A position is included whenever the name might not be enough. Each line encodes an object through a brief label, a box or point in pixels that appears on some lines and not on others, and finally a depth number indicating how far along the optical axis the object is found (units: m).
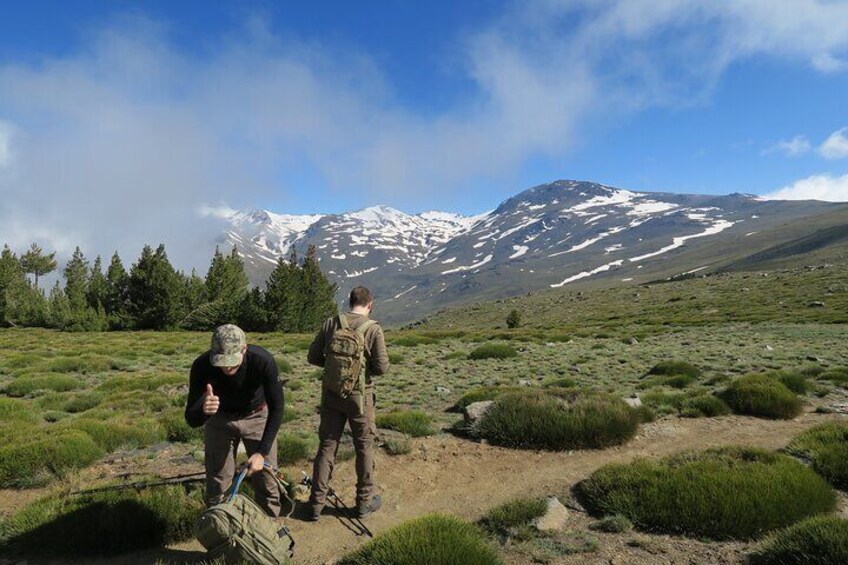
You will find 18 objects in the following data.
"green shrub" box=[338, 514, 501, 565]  5.13
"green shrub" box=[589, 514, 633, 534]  6.29
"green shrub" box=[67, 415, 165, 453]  9.89
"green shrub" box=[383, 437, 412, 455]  9.68
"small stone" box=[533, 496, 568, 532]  6.44
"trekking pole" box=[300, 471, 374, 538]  6.66
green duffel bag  4.85
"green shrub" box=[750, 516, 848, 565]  4.73
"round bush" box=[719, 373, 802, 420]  11.97
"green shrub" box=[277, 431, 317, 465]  9.01
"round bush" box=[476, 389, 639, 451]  9.90
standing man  6.71
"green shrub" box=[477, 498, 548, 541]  6.31
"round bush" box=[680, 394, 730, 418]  12.21
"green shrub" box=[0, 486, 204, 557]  6.04
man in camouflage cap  5.71
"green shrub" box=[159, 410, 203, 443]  10.62
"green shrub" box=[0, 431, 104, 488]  7.97
